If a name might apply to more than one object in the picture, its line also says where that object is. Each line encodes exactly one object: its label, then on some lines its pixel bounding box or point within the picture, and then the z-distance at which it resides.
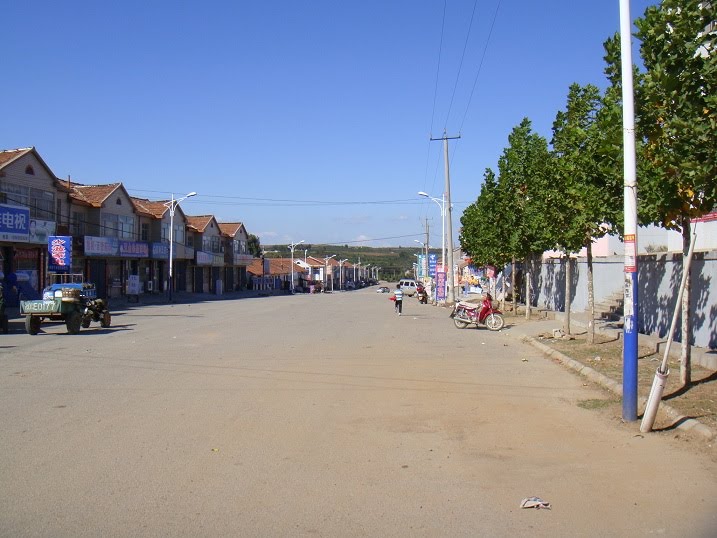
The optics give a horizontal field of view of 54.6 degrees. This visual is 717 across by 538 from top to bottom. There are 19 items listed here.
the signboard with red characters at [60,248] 35.31
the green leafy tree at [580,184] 14.45
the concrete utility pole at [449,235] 47.27
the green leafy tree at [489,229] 29.91
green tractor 22.06
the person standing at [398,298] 35.03
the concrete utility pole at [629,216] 8.83
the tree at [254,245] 135.88
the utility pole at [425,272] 78.86
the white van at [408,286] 78.02
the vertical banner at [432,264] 59.24
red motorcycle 25.86
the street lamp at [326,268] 137.57
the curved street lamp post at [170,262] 52.75
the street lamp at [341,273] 142.73
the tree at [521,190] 22.00
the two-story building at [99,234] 38.25
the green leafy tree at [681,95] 8.58
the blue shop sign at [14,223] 35.25
